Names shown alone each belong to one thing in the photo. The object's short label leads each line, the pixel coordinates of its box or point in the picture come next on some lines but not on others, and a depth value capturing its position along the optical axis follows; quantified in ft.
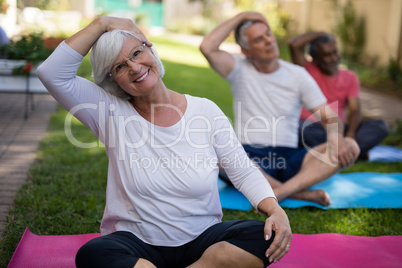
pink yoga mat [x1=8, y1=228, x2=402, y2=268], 8.32
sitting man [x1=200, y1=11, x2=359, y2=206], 12.02
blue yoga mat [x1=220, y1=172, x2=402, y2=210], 11.87
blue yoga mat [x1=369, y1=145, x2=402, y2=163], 16.48
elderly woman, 6.67
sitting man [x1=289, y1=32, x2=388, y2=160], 15.21
